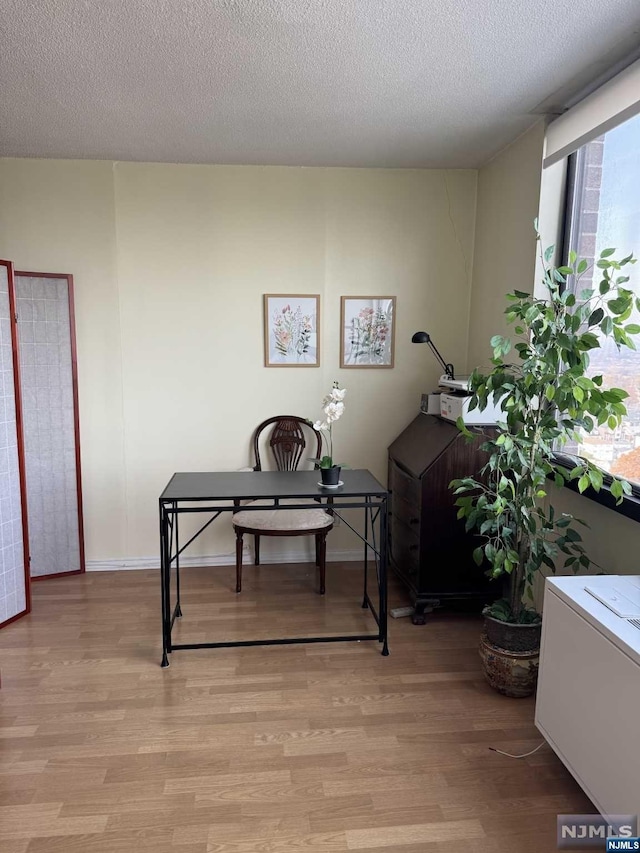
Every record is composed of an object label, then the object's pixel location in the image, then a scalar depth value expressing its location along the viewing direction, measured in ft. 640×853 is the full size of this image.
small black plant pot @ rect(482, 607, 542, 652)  7.94
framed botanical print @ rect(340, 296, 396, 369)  12.39
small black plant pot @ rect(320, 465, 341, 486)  9.00
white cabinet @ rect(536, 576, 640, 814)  5.10
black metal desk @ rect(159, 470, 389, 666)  8.57
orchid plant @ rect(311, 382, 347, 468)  9.12
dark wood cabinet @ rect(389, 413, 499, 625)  9.82
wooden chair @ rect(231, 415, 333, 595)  10.72
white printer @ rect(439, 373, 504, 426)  9.87
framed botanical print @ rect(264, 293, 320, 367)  12.22
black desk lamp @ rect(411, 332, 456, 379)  10.30
